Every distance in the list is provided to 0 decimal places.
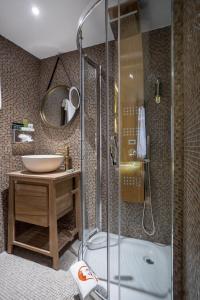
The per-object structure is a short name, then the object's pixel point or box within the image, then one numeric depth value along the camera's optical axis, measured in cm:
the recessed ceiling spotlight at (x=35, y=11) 134
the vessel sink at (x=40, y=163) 151
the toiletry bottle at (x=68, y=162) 189
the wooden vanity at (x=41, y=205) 142
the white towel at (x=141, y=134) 158
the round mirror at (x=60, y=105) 195
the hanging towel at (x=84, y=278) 105
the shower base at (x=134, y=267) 111
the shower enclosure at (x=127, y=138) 132
